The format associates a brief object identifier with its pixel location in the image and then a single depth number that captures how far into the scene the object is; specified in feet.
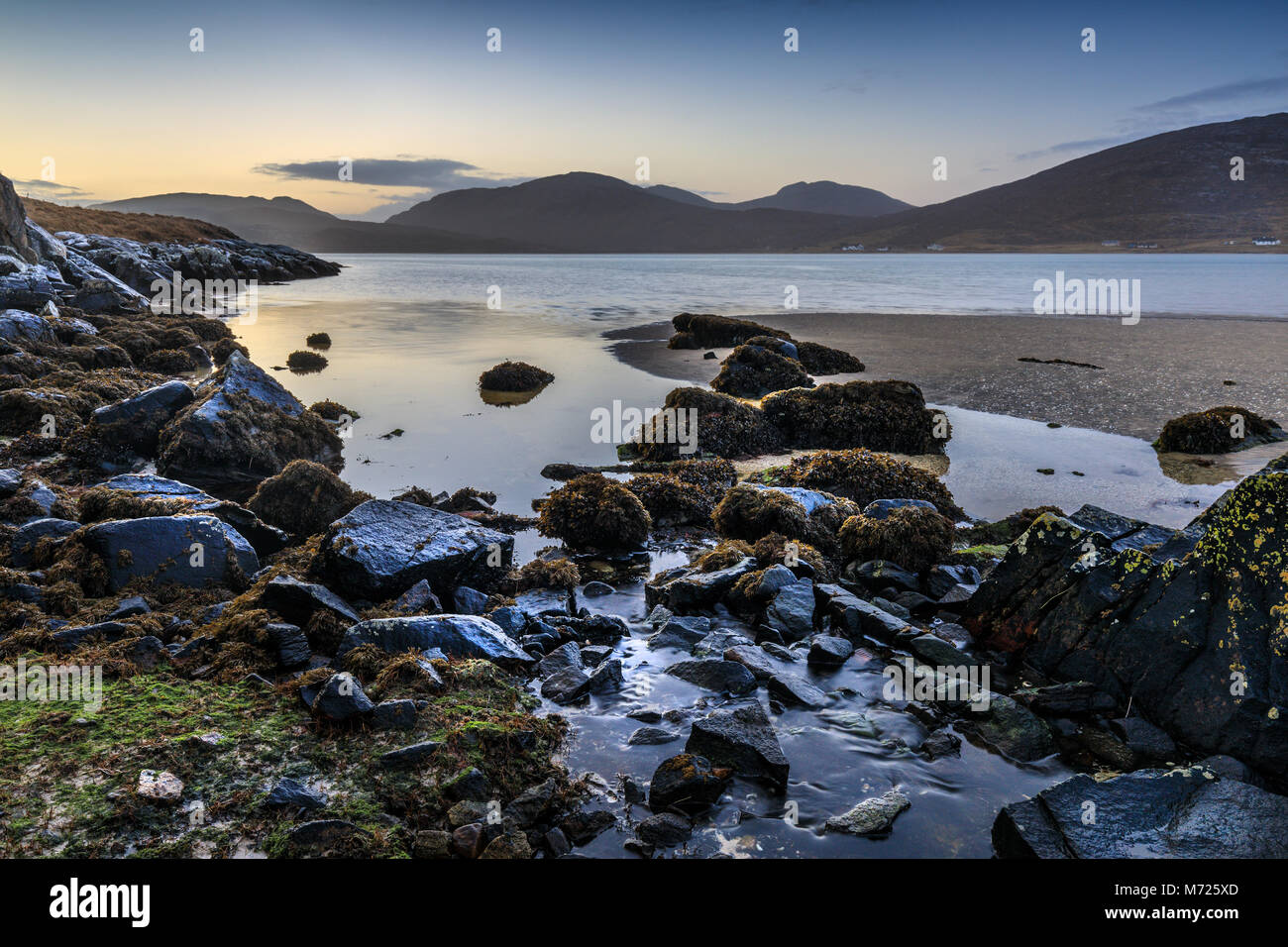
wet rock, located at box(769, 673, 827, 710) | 18.35
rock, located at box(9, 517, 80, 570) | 23.58
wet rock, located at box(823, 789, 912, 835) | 13.73
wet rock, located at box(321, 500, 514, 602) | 22.26
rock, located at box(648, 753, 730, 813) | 14.14
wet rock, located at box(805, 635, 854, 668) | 20.47
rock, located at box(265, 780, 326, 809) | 13.07
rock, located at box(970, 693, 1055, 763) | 16.49
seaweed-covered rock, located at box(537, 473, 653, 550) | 30.42
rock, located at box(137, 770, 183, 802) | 12.75
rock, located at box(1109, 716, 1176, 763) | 16.07
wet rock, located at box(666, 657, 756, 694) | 19.12
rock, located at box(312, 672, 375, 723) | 15.70
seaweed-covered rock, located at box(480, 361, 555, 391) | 64.49
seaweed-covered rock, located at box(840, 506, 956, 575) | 27.22
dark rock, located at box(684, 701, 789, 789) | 15.05
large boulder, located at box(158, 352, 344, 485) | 36.83
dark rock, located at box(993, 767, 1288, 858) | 12.26
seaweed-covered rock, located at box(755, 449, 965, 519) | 36.17
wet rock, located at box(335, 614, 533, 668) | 18.85
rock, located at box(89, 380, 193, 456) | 39.01
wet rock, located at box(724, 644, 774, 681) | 19.61
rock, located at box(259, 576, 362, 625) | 20.11
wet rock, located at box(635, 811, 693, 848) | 13.24
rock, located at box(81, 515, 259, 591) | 22.27
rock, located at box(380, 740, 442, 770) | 14.58
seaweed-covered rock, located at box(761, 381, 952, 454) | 48.52
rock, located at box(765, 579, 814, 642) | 22.29
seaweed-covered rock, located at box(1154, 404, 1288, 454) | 43.52
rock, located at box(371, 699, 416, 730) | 15.78
